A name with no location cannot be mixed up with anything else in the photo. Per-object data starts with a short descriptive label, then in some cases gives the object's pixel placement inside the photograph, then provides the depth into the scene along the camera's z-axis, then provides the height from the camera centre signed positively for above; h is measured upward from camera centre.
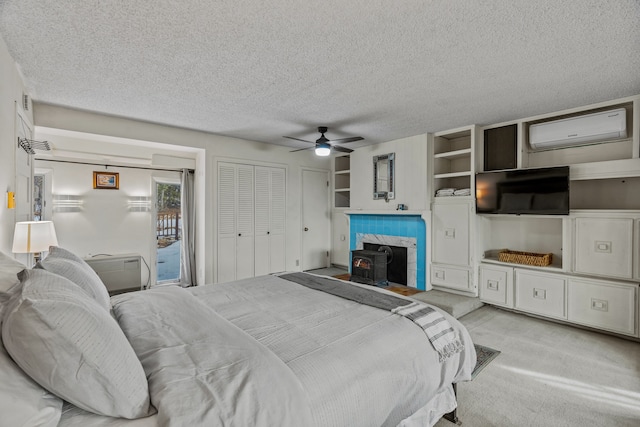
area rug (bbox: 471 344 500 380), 2.63 -1.35
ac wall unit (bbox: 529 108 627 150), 3.24 +0.93
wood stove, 4.91 -0.91
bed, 0.93 -0.65
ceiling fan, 4.02 +0.87
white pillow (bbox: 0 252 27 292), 1.31 -0.30
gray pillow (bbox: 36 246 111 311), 1.56 -0.33
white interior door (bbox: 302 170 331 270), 6.10 -0.17
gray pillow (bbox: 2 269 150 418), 0.91 -0.44
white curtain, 5.29 -0.32
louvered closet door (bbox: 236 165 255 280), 5.16 -0.20
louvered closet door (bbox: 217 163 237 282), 4.94 -0.19
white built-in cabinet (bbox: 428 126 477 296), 4.30 -0.05
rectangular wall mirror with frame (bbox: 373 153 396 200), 5.13 +0.60
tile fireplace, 4.80 -0.40
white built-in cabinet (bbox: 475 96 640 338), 3.18 -0.40
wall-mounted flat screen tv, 3.52 +0.25
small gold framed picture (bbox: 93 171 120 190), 4.79 +0.50
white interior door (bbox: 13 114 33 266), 2.63 +0.28
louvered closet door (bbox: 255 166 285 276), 5.40 -0.14
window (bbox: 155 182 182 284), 5.45 -0.38
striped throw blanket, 1.83 -0.73
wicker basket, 3.78 -0.59
